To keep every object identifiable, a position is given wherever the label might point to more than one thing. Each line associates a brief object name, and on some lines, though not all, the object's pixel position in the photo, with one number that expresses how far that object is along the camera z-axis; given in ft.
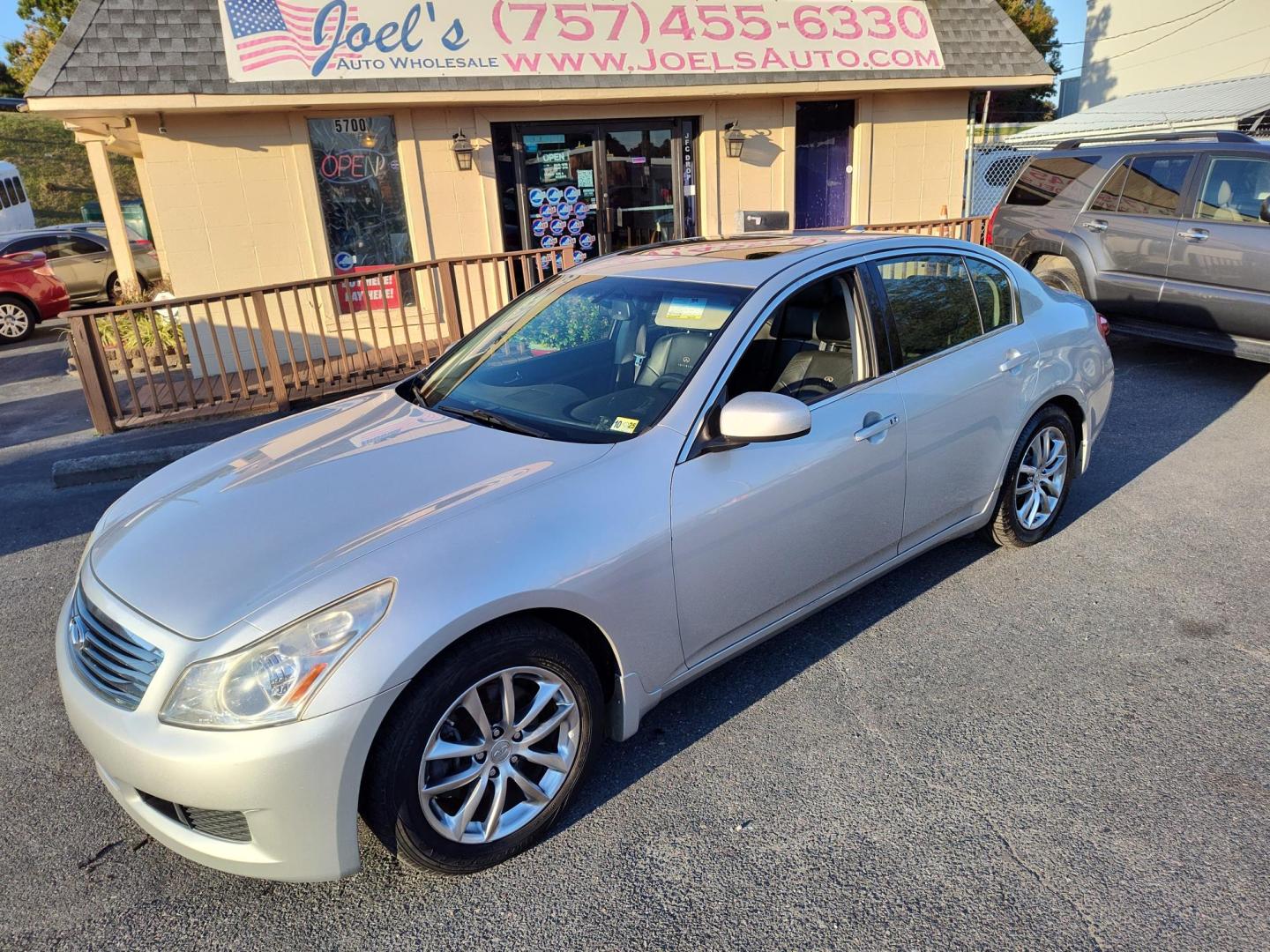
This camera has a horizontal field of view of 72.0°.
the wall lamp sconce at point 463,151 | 31.81
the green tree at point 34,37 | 111.14
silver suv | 22.21
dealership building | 28.04
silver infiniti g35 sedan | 7.30
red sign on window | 32.45
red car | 47.32
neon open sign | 31.17
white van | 78.89
